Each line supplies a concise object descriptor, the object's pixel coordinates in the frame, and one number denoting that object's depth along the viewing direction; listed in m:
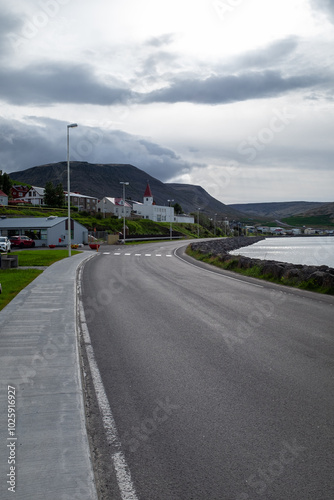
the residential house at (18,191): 160.23
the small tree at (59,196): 121.59
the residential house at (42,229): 62.66
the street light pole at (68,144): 40.51
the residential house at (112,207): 142.25
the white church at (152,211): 144.88
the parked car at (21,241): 57.47
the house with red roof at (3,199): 118.56
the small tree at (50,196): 120.69
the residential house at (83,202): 151.25
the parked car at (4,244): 42.89
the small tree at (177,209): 186.79
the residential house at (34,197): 144.96
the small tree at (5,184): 138.50
